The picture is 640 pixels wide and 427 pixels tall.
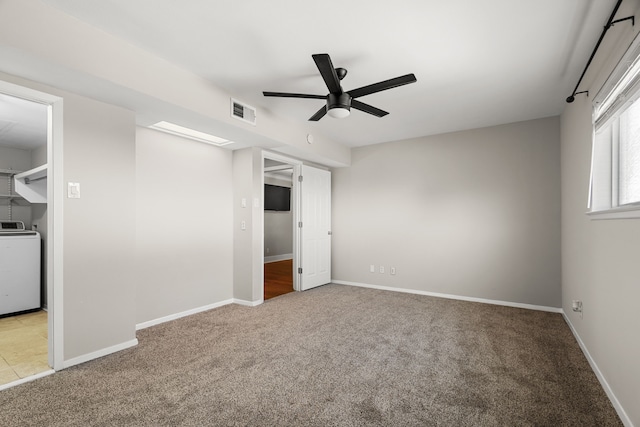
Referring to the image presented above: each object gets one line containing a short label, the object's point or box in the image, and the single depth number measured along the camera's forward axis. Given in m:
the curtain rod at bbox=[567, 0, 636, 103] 1.80
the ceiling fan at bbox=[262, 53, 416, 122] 2.38
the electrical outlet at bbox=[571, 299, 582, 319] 2.92
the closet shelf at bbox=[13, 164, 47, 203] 4.29
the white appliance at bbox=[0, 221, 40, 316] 3.76
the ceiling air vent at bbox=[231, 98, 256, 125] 3.29
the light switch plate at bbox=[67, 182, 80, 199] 2.46
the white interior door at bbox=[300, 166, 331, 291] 5.16
